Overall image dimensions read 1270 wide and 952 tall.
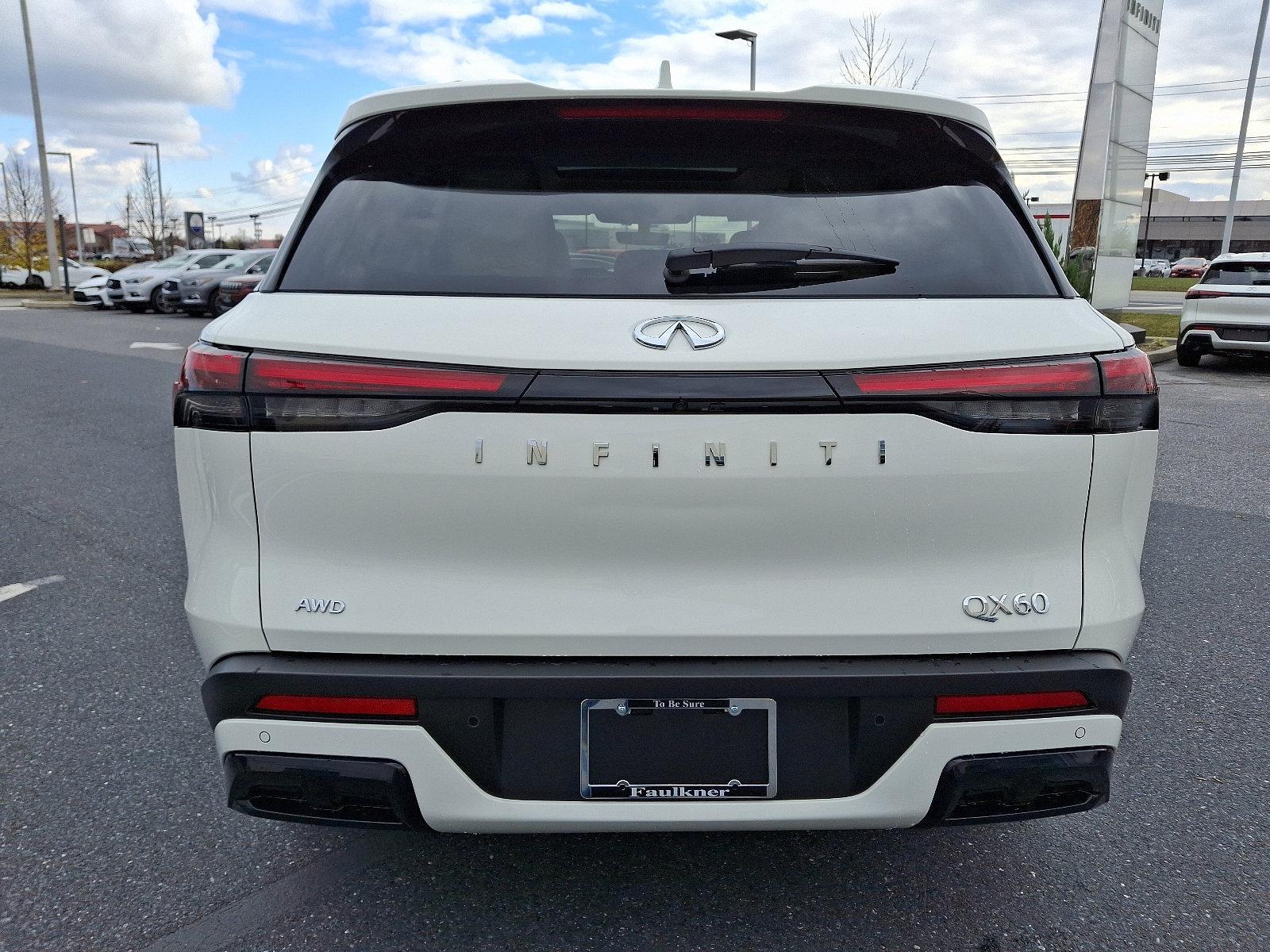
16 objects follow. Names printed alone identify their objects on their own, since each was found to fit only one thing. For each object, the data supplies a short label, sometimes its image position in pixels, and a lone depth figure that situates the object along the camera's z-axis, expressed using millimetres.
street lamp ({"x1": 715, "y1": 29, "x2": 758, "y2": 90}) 26984
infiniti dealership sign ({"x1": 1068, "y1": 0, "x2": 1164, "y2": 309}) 16844
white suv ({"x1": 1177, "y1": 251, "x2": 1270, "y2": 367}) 13547
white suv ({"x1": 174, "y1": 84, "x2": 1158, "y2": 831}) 1791
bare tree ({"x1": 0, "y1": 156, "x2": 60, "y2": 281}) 55688
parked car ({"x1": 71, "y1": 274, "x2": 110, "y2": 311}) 28109
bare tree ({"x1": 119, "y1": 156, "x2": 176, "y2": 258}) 64062
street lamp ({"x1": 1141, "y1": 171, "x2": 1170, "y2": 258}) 93438
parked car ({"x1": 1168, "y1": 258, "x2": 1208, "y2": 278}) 65625
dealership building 108562
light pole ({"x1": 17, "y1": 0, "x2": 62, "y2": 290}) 32469
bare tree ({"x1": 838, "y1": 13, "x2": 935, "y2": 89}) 17609
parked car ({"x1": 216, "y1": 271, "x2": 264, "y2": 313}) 20422
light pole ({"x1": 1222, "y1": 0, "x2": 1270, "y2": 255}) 25650
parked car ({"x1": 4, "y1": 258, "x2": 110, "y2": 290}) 42031
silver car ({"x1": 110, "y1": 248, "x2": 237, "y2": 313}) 24766
